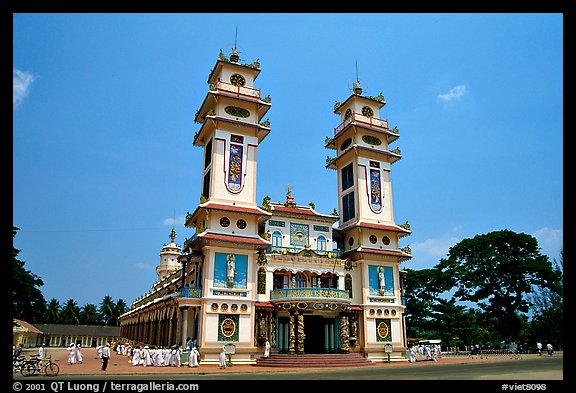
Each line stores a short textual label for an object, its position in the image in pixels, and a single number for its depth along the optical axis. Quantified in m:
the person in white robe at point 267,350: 25.49
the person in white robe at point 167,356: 23.88
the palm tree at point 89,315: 88.00
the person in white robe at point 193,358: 22.88
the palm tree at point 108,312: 89.69
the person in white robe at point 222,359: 22.86
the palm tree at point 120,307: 91.00
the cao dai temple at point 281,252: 25.81
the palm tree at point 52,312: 84.44
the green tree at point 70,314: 85.88
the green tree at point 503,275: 44.09
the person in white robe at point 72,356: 24.62
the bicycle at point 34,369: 16.85
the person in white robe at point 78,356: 25.19
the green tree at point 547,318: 41.72
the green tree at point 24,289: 26.00
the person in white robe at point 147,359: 23.55
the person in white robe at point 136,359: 24.11
